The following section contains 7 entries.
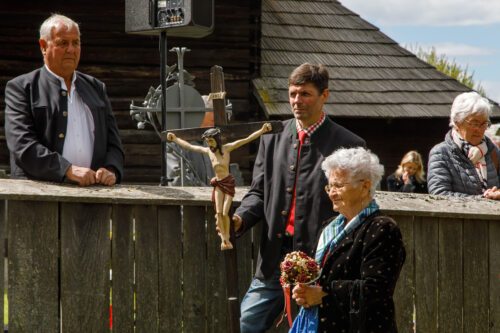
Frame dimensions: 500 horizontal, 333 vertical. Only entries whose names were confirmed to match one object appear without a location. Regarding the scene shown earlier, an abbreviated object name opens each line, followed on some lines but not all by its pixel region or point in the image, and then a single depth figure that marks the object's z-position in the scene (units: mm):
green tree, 62046
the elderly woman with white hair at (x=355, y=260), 7532
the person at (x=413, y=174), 21092
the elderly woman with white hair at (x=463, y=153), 10155
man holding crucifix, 8805
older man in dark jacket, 9140
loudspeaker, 15148
